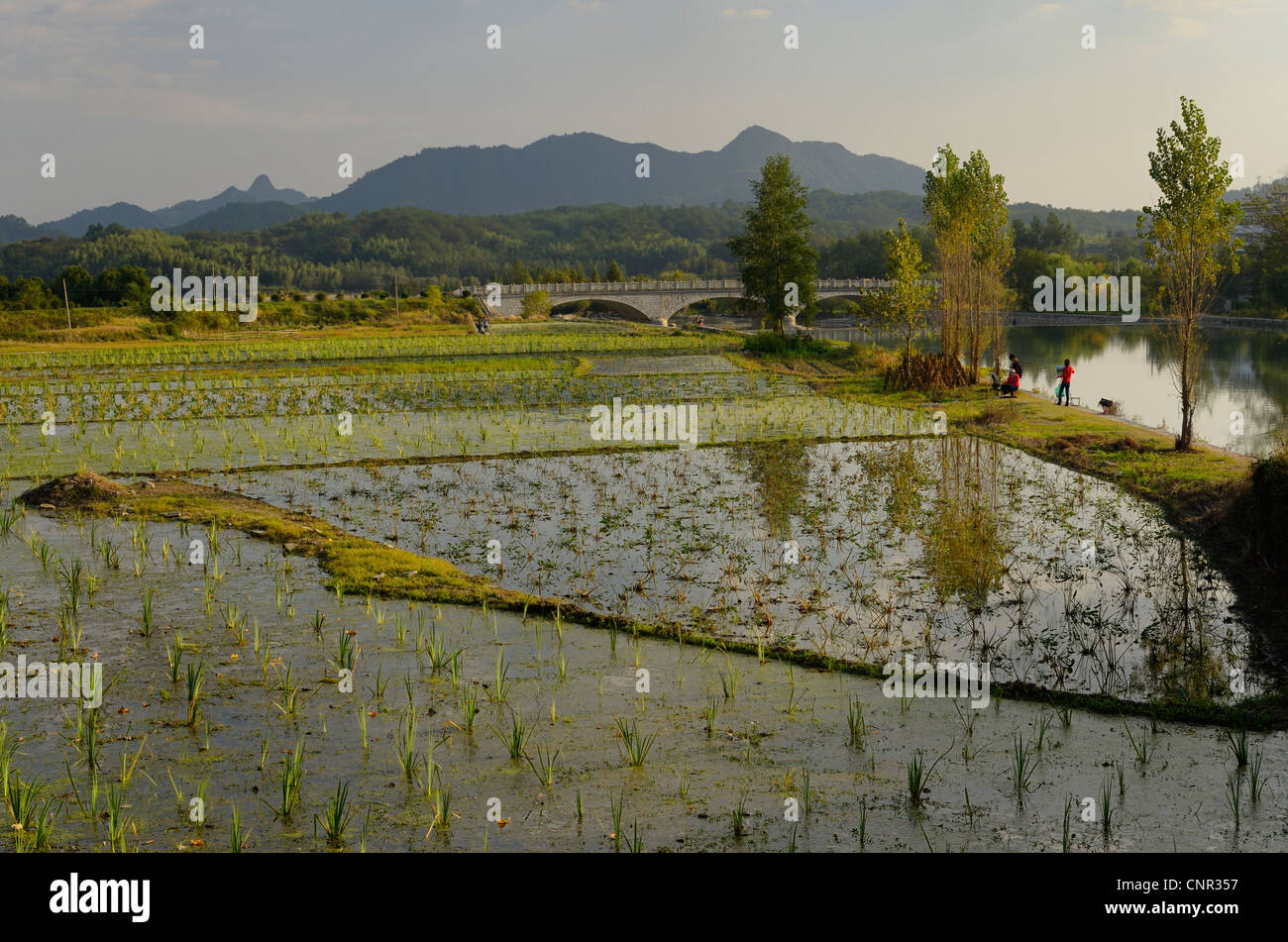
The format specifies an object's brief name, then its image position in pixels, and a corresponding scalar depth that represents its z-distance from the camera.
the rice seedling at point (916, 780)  7.49
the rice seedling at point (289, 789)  7.35
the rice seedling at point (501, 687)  9.51
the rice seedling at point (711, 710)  8.84
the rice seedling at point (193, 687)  9.00
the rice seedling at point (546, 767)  7.89
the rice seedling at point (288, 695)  9.20
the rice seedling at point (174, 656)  9.79
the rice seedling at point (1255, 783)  7.38
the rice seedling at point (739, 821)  7.05
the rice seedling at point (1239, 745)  7.95
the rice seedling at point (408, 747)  7.96
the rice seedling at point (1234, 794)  7.17
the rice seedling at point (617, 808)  6.52
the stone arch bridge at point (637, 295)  89.88
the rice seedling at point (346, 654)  10.20
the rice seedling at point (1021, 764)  7.58
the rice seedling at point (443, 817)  7.18
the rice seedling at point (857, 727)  8.54
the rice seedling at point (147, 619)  11.20
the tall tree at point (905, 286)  36.44
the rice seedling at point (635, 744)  8.16
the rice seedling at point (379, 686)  9.59
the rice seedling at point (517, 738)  8.29
